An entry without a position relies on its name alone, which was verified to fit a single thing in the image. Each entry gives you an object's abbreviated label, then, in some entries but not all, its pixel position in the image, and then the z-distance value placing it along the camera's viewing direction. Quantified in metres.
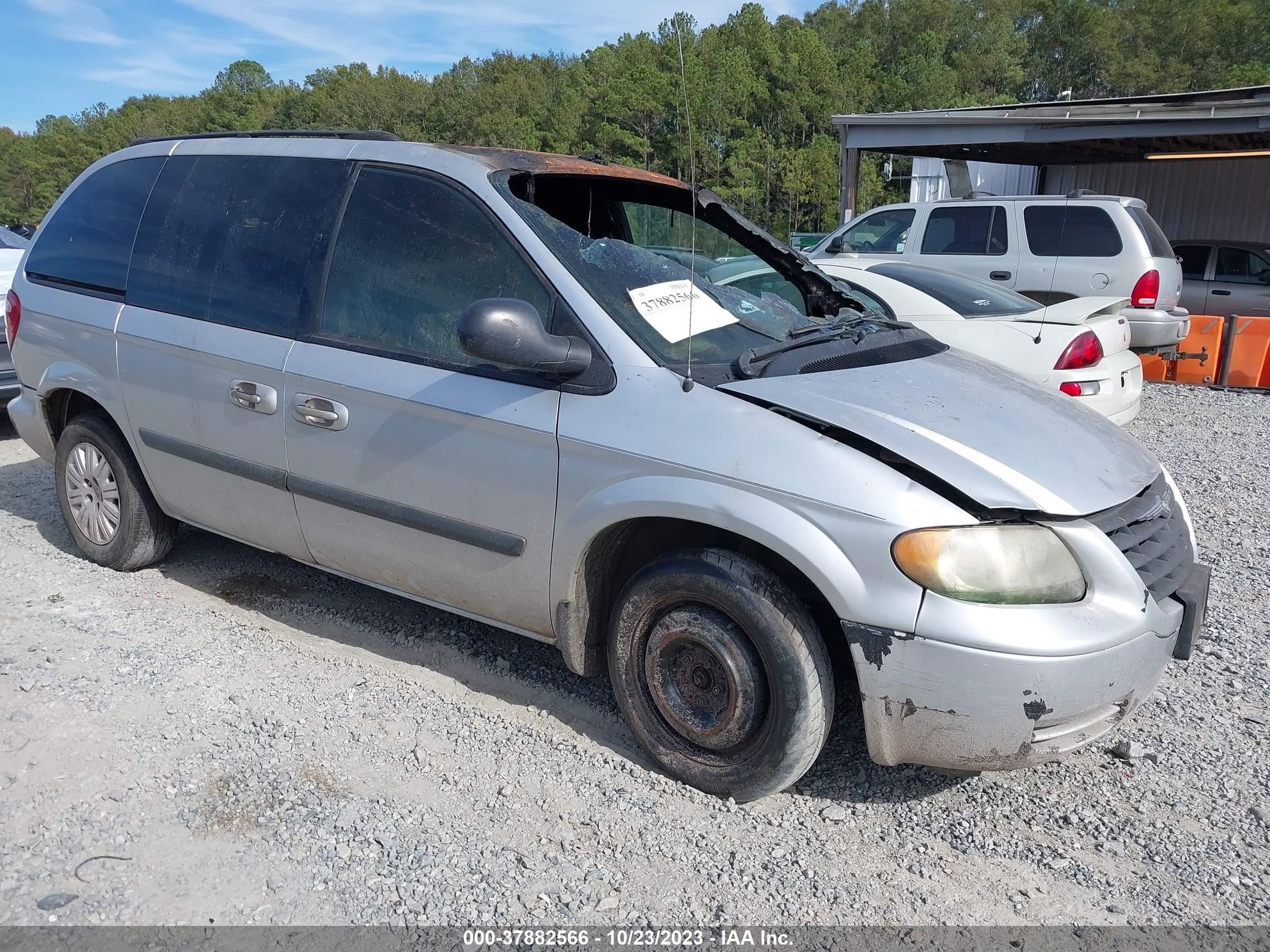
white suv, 9.96
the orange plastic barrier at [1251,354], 9.91
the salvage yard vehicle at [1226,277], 12.99
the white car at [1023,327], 6.36
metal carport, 14.16
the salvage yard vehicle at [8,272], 7.08
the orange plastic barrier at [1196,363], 10.15
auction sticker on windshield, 3.12
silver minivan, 2.59
